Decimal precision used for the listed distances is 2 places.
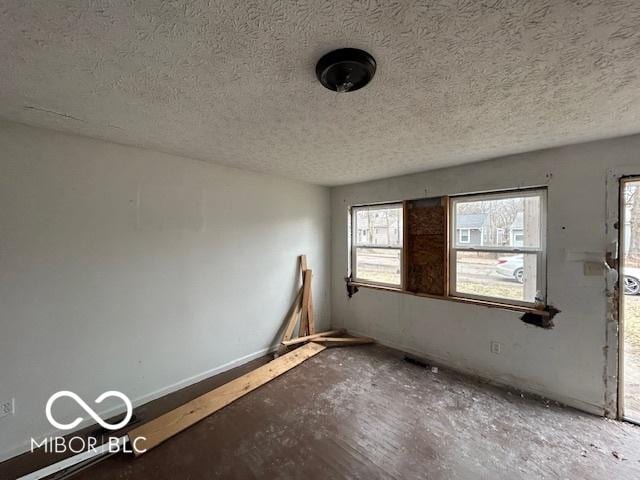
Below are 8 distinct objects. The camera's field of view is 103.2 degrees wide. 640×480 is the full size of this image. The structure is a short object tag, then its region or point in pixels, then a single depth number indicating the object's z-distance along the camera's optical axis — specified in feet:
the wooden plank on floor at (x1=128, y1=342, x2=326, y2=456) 6.22
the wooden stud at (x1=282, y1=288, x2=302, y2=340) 11.55
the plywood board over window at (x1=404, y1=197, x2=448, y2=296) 10.23
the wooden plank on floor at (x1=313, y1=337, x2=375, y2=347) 11.94
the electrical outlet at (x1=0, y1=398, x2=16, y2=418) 5.77
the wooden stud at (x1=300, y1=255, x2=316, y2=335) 12.39
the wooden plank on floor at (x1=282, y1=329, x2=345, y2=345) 11.40
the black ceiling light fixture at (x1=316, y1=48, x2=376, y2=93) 3.65
